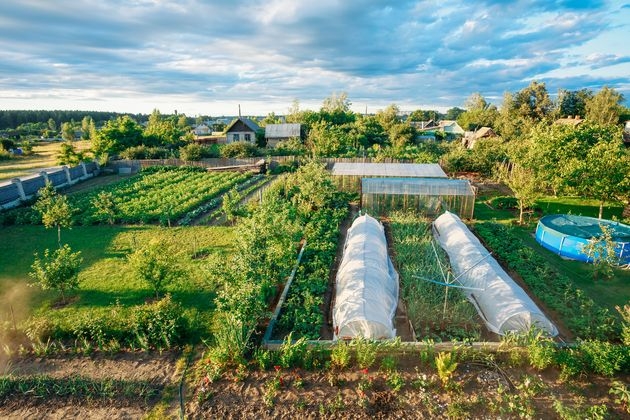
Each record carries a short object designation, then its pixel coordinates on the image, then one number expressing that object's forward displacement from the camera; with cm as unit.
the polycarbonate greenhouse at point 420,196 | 1806
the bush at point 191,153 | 3294
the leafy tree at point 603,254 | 1167
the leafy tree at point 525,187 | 1673
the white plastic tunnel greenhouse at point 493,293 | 864
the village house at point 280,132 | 4447
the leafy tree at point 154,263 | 986
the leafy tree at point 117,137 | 3453
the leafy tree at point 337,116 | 5462
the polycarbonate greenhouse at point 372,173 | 2189
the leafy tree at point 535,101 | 4869
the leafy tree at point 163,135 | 3878
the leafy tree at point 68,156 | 2844
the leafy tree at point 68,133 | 6073
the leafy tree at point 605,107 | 4453
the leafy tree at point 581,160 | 1536
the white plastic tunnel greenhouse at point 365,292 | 838
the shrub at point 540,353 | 757
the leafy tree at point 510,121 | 4034
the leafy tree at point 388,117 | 5228
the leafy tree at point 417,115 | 9375
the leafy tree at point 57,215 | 1373
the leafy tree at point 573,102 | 5378
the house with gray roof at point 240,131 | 4412
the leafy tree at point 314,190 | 1892
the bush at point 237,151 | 3606
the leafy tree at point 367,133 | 4588
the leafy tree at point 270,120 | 6053
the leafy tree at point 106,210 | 1767
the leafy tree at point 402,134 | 4525
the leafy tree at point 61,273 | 987
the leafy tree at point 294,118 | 5300
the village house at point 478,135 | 4536
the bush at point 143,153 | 3366
